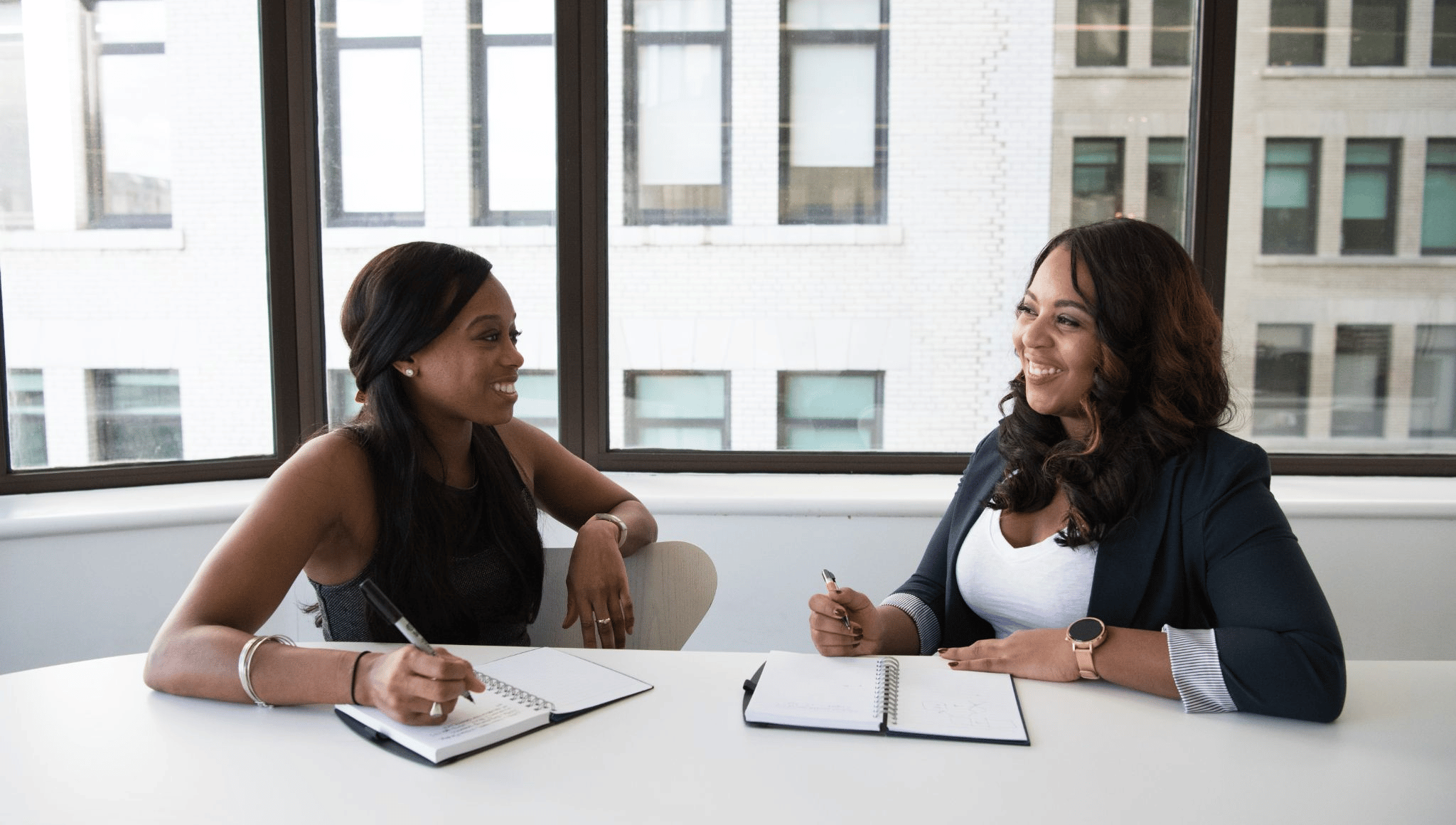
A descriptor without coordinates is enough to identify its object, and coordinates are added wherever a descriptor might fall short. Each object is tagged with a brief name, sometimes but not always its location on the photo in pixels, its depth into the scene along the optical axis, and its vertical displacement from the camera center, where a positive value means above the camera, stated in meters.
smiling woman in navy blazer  1.28 -0.37
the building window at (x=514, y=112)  3.15 +0.64
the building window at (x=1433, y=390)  3.27 -0.30
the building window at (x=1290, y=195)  3.22 +0.37
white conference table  1.00 -0.54
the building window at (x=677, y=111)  3.18 +0.65
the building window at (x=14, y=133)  2.79 +0.49
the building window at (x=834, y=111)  3.19 +0.65
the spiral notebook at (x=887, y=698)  1.19 -0.54
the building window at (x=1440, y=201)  3.23 +0.35
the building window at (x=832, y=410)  3.31 -0.38
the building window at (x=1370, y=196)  3.23 +0.37
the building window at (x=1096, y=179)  3.23 +0.43
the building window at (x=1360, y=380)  3.28 -0.27
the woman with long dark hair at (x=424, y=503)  1.48 -0.35
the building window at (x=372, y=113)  3.14 +0.63
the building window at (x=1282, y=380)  3.29 -0.27
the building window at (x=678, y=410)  3.29 -0.38
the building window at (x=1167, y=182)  3.22 +0.41
